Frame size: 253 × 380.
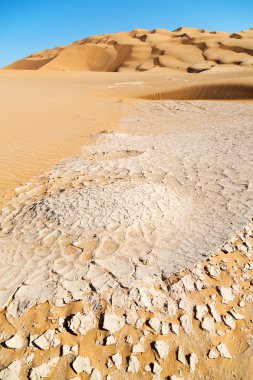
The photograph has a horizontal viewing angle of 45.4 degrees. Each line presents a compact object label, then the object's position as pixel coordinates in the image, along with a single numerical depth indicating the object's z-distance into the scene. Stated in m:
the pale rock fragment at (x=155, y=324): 2.05
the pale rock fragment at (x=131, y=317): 2.10
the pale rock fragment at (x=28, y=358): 1.90
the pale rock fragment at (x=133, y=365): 1.86
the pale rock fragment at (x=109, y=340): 1.99
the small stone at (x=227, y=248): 2.71
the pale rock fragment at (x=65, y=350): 1.94
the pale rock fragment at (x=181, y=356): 1.90
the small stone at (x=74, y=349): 1.95
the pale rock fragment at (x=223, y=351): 1.92
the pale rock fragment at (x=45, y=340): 1.97
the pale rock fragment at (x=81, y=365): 1.85
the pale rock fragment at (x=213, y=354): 1.92
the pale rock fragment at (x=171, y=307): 2.15
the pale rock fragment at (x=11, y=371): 1.83
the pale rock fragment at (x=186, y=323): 2.06
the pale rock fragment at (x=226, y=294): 2.28
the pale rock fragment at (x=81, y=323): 2.07
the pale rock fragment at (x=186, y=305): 2.19
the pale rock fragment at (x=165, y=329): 2.04
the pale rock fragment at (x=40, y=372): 1.83
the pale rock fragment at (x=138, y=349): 1.95
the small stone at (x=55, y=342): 1.98
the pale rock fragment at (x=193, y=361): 1.86
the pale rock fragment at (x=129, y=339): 2.00
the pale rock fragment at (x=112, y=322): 2.07
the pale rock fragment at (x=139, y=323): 2.07
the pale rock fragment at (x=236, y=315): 2.16
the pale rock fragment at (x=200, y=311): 2.14
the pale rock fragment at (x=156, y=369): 1.84
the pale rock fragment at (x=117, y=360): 1.88
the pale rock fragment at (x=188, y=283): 2.32
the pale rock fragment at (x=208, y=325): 2.07
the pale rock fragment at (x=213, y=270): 2.47
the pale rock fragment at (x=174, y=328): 2.05
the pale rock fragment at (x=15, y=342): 1.98
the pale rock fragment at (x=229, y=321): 2.10
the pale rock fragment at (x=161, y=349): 1.92
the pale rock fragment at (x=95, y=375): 1.81
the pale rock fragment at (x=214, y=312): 2.14
